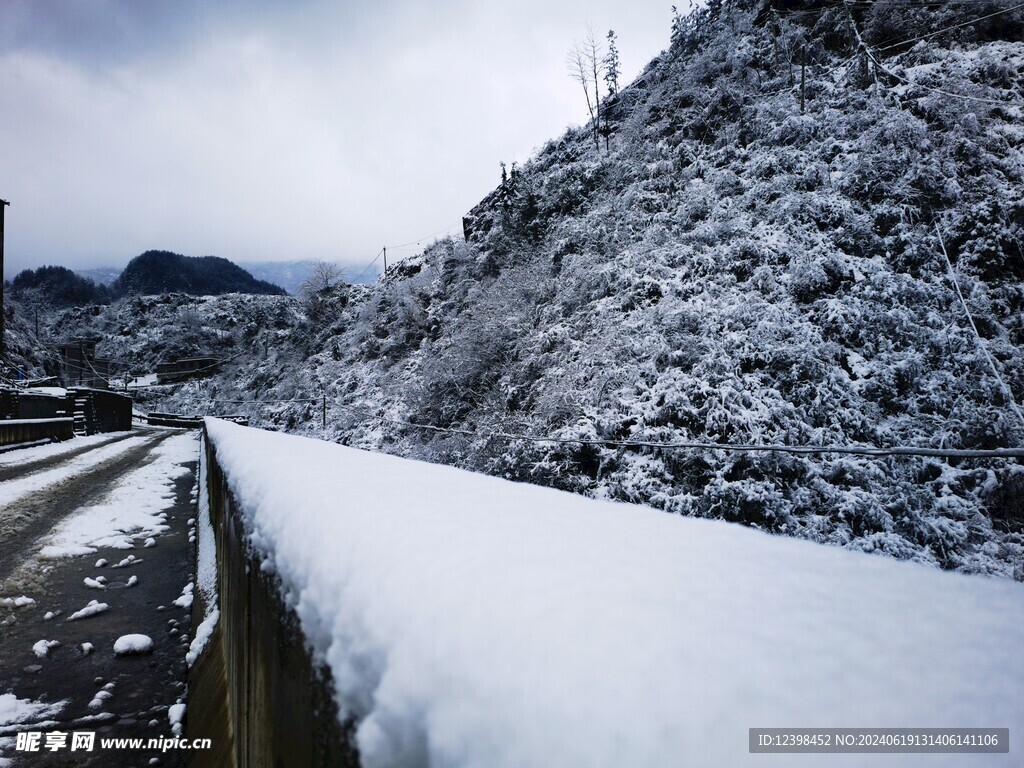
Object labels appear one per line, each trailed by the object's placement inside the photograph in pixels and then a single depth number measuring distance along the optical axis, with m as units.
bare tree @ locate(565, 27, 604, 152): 25.48
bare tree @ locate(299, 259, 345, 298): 37.00
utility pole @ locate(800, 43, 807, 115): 13.77
